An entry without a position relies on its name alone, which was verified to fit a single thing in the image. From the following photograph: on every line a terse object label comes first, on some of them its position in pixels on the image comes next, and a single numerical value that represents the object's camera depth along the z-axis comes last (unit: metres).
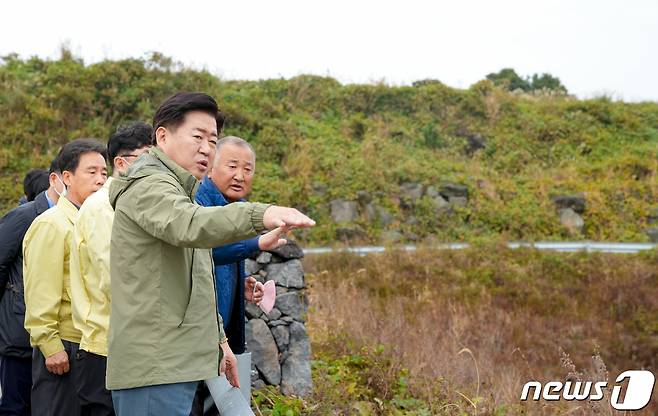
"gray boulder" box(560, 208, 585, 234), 17.44
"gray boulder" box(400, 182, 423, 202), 18.08
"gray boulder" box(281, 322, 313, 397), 5.95
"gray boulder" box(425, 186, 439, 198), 18.16
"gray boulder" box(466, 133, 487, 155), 22.23
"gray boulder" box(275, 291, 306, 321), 6.15
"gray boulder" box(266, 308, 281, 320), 6.08
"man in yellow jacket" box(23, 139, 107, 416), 3.57
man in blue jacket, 3.80
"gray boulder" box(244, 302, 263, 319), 5.95
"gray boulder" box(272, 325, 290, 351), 6.05
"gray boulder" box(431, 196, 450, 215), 17.64
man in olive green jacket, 2.53
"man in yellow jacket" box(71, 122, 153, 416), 3.29
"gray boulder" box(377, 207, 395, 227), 17.12
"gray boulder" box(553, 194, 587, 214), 18.16
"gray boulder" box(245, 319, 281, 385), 5.85
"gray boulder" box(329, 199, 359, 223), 16.88
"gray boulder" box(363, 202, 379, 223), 17.16
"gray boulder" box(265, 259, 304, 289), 6.26
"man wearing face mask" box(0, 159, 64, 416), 4.16
